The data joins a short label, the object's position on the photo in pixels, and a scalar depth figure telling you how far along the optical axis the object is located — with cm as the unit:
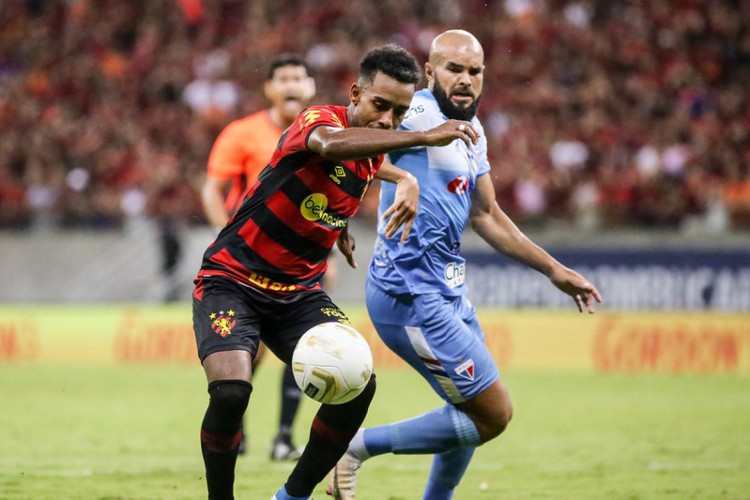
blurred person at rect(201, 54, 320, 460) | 1723
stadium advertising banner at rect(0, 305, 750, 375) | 2956
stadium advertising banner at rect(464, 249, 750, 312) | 3086
